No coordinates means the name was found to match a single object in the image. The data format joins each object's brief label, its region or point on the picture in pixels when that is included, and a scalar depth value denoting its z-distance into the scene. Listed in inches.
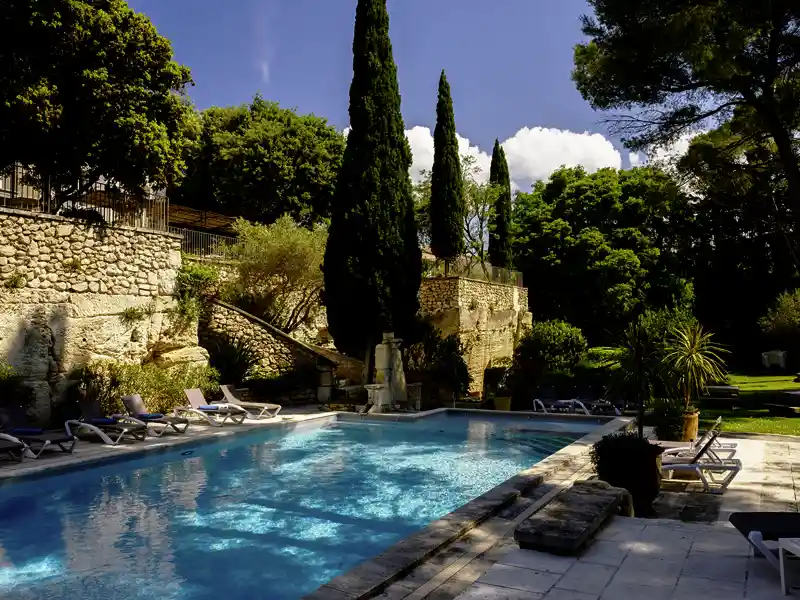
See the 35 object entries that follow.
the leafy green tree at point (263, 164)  1130.7
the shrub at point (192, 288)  553.0
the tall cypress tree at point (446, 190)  820.6
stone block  165.0
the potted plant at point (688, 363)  414.6
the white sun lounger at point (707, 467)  261.4
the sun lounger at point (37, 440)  336.8
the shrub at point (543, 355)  674.2
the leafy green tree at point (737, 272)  1181.1
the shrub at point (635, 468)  226.5
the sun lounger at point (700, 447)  304.9
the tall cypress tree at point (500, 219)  1064.2
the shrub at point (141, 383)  462.6
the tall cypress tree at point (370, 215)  621.9
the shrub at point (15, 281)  434.3
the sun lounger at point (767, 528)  145.0
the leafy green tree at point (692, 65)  375.9
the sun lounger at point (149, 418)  413.7
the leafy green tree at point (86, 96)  467.5
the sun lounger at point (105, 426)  387.9
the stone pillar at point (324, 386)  642.2
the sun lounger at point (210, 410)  475.8
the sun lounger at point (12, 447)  320.2
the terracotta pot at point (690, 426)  356.5
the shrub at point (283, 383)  613.6
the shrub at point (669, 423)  352.2
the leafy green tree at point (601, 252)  1147.9
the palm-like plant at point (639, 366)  284.4
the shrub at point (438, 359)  684.1
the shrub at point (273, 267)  716.7
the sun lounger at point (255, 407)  510.3
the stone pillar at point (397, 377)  591.8
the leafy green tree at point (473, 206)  970.1
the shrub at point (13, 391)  402.9
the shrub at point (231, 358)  603.0
